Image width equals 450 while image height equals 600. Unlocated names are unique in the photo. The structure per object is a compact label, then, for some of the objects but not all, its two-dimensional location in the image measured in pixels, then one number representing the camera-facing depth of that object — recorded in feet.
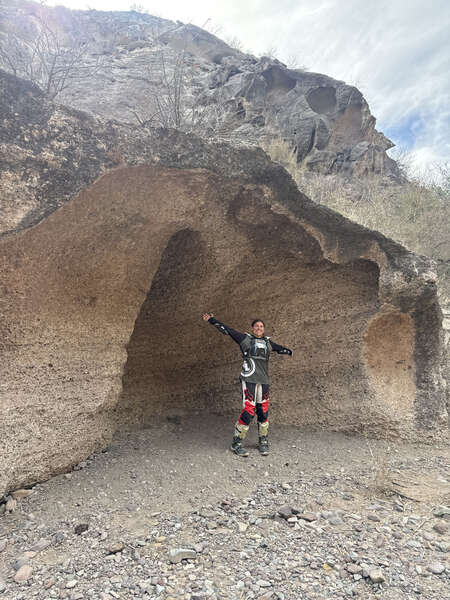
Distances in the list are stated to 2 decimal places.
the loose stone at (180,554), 6.62
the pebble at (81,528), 7.73
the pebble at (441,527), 7.37
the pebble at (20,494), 8.79
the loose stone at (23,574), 6.43
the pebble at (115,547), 6.93
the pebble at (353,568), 6.10
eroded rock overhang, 8.75
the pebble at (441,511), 8.02
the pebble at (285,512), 7.96
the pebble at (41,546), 7.30
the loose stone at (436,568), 6.17
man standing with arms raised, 11.48
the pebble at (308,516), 7.77
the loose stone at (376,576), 5.84
